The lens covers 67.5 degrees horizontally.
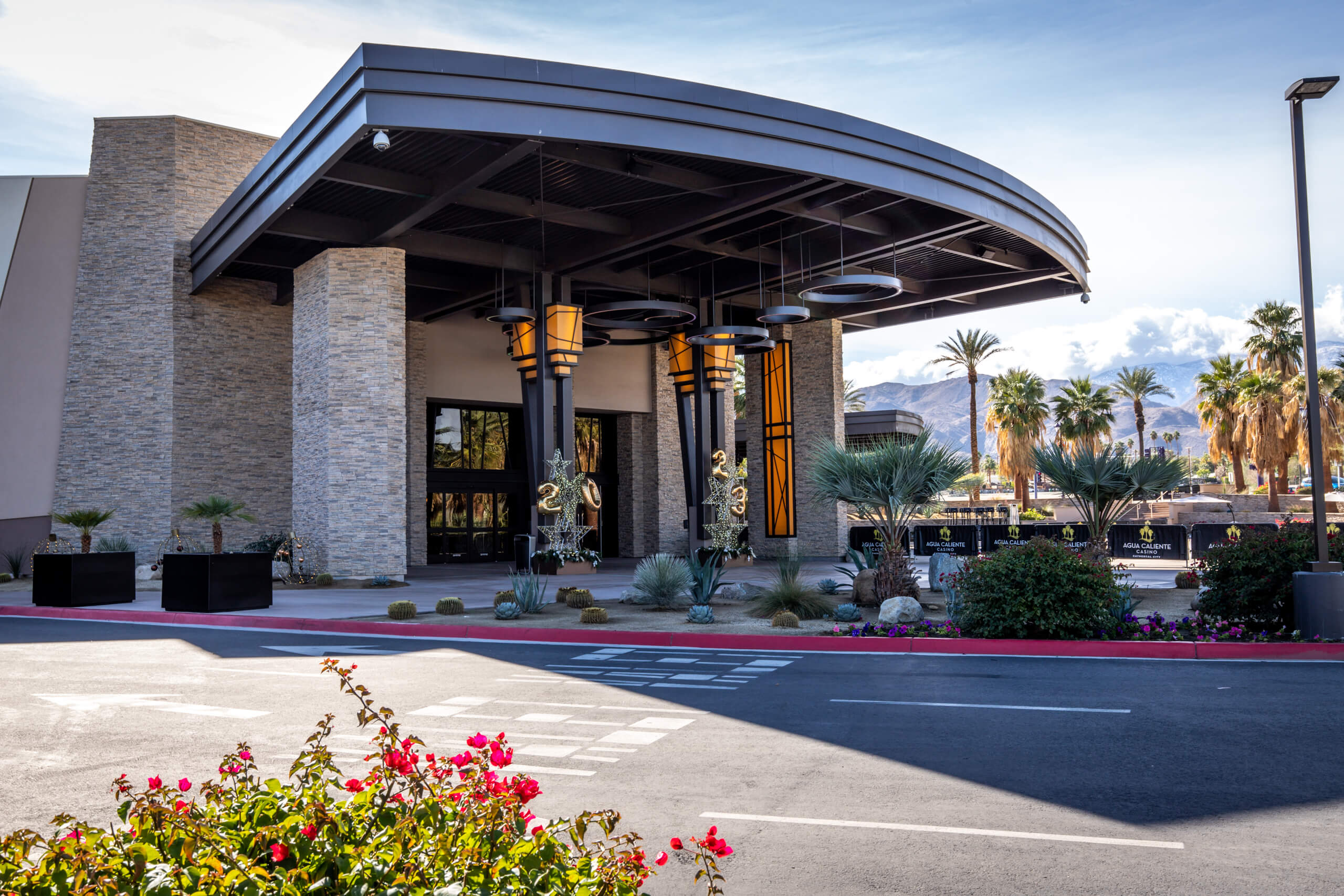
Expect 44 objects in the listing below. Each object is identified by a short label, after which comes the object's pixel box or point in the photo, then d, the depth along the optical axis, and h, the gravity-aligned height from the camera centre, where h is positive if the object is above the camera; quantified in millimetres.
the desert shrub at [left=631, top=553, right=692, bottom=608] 17094 -1167
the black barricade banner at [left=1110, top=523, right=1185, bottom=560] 28422 -1173
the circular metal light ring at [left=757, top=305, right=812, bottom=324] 25500 +5013
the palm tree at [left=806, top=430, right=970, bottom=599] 15961 +386
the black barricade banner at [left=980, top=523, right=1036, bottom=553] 30328 -906
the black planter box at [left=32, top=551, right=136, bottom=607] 18641 -1025
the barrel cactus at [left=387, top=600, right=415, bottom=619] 15648 -1432
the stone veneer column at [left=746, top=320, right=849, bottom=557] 33906 +3136
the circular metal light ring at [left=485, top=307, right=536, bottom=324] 25234 +5080
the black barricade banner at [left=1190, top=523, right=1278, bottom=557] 27466 -969
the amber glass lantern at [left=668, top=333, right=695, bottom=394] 31656 +4708
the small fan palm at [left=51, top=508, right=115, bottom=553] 23828 +115
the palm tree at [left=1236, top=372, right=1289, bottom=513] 49375 +3865
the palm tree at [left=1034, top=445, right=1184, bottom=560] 17312 +371
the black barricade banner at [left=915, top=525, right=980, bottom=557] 32594 -1131
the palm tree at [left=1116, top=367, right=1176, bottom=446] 67375 +8010
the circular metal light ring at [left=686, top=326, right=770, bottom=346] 28469 +5129
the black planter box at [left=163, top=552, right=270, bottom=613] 17391 -1062
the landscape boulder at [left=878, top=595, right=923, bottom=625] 13766 -1452
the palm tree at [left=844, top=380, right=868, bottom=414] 77875 +8688
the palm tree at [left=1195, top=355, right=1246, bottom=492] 53531 +5330
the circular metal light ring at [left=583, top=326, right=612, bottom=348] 32250 +5642
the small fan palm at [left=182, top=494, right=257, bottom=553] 23033 +243
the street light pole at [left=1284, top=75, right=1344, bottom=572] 11812 +2307
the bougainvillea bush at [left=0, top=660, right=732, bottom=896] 2449 -851
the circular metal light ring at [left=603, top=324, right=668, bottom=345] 34122 +6112
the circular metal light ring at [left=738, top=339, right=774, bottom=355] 32594 +5520
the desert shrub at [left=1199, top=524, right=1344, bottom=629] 12406 -953
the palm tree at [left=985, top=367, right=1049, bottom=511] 61875 +5485
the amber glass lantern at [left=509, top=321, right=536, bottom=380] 27547 +4648
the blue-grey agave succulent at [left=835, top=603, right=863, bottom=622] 14180 -1493
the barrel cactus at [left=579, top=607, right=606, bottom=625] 14898 -1516
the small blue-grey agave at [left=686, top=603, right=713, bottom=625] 14805 -1515
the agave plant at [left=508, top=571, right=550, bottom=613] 16141 -1258
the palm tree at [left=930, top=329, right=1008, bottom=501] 66375 +10273
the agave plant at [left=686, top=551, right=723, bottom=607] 16172 -1147
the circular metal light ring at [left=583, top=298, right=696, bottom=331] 25781 +5527
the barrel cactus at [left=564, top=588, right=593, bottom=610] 17578 -1502
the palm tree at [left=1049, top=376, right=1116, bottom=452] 60594 +5347
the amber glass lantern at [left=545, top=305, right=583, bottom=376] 27172 +4788
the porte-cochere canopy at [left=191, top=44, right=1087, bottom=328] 17797 +7220
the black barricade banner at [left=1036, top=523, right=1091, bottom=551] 27219 -866
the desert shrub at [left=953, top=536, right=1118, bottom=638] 12250 -1123
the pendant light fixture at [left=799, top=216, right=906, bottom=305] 23391 +5477
